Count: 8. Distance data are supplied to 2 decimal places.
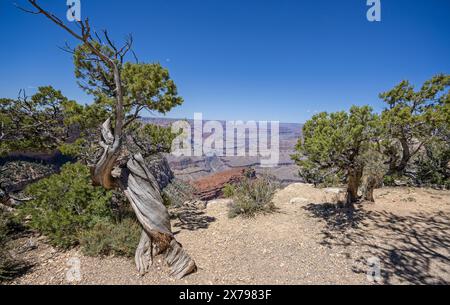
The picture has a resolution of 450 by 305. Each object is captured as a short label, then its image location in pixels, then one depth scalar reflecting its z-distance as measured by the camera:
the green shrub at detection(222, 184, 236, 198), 8.08
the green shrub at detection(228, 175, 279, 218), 6.93
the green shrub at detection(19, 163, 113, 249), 4.58
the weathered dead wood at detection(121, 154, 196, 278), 3.90
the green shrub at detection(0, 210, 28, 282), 3.59
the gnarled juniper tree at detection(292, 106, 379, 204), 5.18
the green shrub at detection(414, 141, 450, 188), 8.05
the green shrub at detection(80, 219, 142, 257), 4.19
